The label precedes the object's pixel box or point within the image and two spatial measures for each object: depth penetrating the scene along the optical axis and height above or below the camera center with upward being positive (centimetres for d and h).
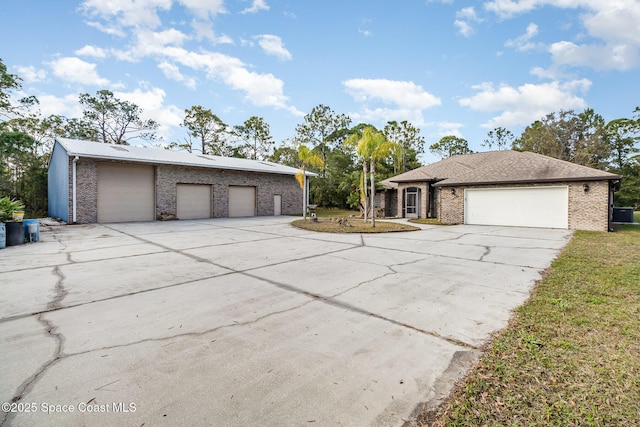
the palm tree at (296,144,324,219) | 1534 +260
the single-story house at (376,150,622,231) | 1213 +53
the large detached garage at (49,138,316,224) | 1414 +117
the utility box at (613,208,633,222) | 1659 -57
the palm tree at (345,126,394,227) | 1278 +266
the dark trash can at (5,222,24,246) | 790 -84
